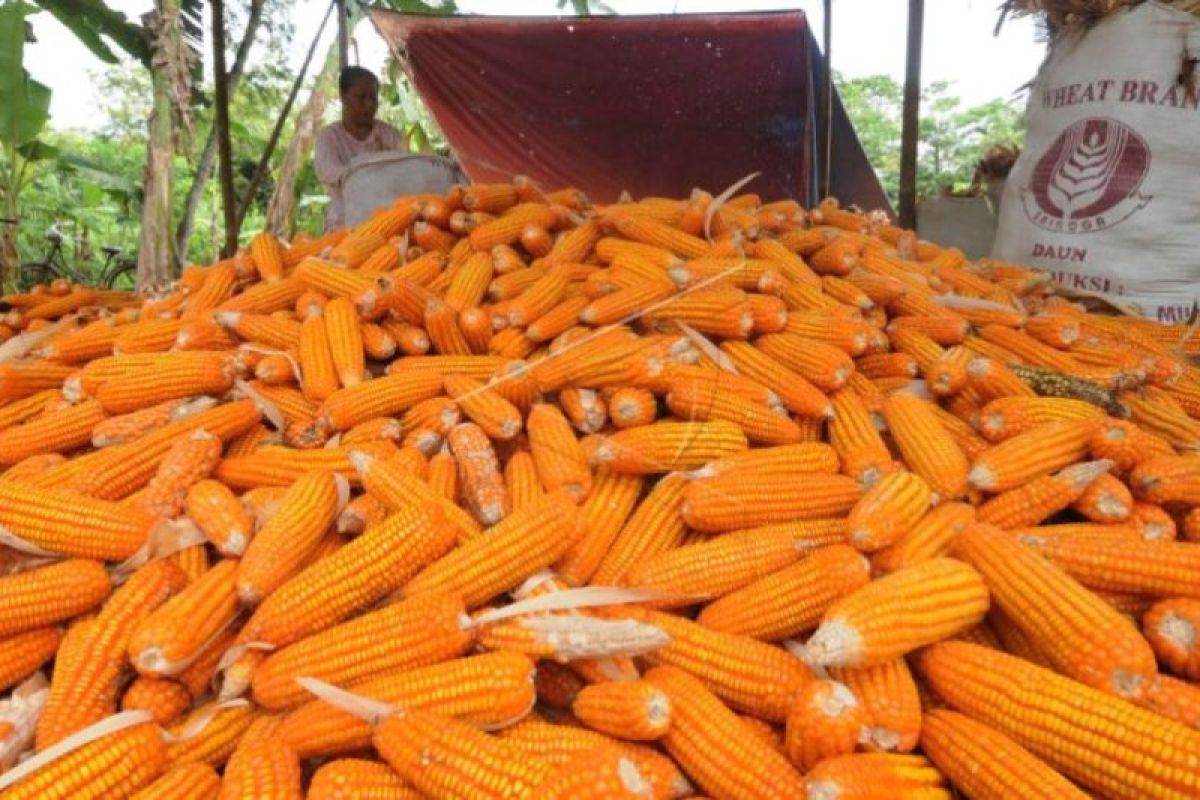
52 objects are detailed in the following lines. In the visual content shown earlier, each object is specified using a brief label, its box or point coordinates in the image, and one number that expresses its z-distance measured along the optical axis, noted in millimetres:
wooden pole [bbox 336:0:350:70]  7026
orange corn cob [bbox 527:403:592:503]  771
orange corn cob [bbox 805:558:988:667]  568
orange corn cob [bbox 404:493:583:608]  642
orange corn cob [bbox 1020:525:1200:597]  632
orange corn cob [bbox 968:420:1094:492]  765
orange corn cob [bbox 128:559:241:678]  596
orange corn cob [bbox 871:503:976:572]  662
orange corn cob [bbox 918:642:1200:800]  503
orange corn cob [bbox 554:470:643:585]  703
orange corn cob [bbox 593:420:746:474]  788
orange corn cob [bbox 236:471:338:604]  657
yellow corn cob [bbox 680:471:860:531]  730
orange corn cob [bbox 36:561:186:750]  576
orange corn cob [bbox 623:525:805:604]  667
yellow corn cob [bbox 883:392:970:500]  777
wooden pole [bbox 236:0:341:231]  6358
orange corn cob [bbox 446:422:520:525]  751
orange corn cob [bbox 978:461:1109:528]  738
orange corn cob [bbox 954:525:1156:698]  560
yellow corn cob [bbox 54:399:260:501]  804
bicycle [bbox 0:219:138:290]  8599
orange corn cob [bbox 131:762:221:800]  531
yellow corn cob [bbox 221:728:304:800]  518
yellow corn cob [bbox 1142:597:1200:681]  590
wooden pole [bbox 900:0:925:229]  4232
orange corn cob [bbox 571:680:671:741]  546
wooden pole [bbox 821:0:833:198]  5405
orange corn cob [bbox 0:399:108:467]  912
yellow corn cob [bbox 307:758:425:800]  519
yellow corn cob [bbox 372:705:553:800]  506
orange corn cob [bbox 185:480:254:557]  702
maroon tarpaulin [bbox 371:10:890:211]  5357
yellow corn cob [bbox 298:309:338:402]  942
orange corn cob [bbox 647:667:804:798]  527
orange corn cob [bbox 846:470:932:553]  665
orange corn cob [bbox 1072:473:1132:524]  742
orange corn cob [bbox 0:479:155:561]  696
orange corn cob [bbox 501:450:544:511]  759
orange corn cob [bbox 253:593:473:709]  587
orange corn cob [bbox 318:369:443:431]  882
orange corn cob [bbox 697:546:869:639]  636
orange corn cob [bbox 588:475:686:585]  710
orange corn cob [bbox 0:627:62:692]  640
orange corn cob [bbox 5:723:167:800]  523
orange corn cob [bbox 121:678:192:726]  593
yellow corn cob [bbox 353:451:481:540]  715
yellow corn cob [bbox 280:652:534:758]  555
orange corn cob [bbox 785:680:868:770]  534
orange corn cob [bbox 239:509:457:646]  627
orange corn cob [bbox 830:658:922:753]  552
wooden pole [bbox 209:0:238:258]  5265
